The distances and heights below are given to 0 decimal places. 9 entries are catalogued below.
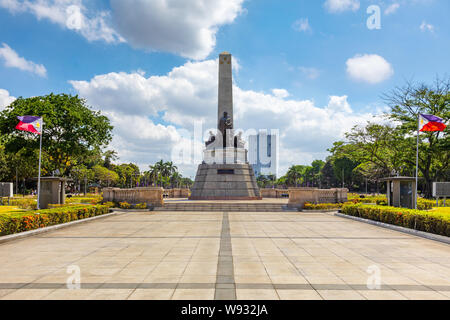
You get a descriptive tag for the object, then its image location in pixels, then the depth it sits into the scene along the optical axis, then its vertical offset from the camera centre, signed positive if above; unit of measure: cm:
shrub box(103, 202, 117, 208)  2689 -234
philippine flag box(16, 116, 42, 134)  2039 +329
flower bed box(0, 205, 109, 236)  1293 -201
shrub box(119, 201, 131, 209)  2745 -243
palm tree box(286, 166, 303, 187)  12650 +68
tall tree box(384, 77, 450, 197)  3120 +544
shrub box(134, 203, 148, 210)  2742 -250
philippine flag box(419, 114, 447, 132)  1930 +336
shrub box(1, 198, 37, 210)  2589 -257
